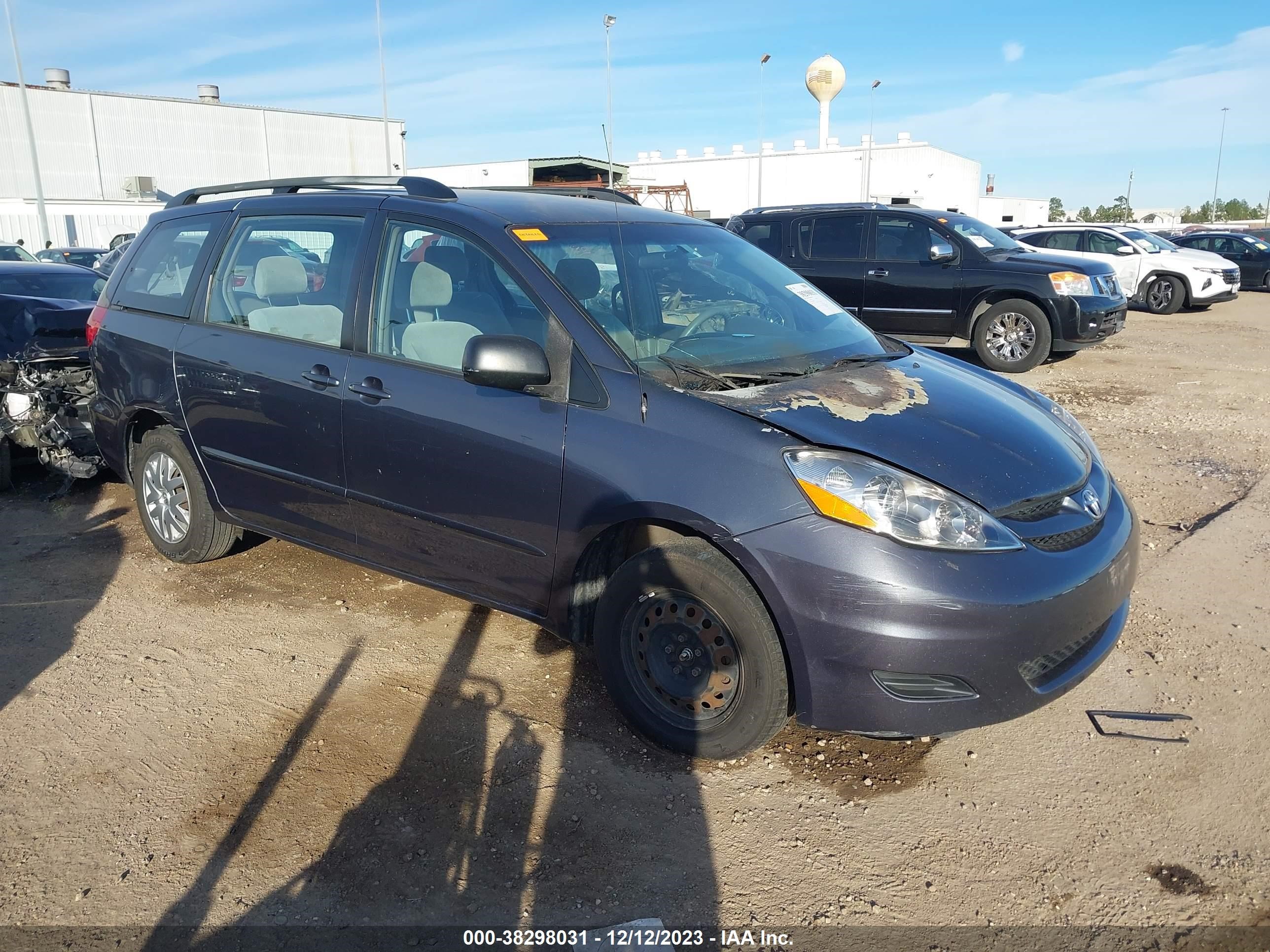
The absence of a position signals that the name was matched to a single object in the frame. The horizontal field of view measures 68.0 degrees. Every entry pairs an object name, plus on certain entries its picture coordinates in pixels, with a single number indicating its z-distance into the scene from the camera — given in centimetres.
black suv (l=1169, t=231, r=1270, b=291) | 2169
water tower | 5797
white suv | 1714
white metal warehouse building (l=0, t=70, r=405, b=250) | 4597
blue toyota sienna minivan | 277
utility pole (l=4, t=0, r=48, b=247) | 2916
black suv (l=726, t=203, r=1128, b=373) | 1034
